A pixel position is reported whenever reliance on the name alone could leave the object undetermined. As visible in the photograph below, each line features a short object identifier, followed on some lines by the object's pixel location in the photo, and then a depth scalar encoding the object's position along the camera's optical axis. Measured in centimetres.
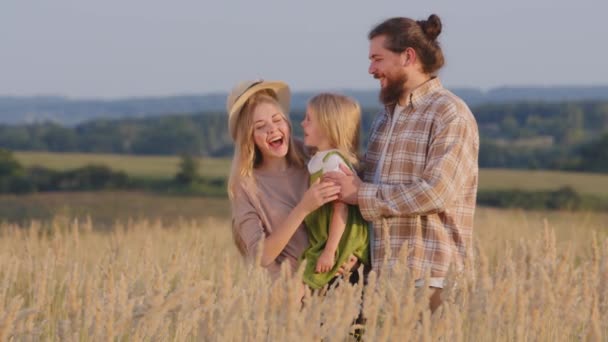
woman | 880
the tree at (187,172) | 9301
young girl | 834
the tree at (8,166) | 9262
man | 809
